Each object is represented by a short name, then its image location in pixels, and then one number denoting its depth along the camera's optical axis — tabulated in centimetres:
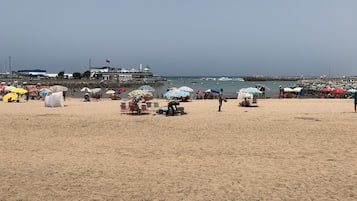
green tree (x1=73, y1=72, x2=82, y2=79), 8906
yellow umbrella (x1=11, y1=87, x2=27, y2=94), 2655
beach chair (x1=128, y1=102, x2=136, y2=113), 1750
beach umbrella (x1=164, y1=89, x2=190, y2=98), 2013
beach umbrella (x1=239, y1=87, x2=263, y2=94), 2247
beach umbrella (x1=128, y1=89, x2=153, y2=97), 1871
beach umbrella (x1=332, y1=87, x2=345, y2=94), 3231
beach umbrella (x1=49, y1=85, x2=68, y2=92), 2512
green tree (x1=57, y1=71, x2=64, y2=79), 9282
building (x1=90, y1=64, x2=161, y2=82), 9376
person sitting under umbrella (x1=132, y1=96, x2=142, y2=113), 1758
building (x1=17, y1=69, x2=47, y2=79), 9317
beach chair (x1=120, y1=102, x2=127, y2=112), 1802
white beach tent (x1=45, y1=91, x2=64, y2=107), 2183
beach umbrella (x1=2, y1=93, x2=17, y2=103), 2598
